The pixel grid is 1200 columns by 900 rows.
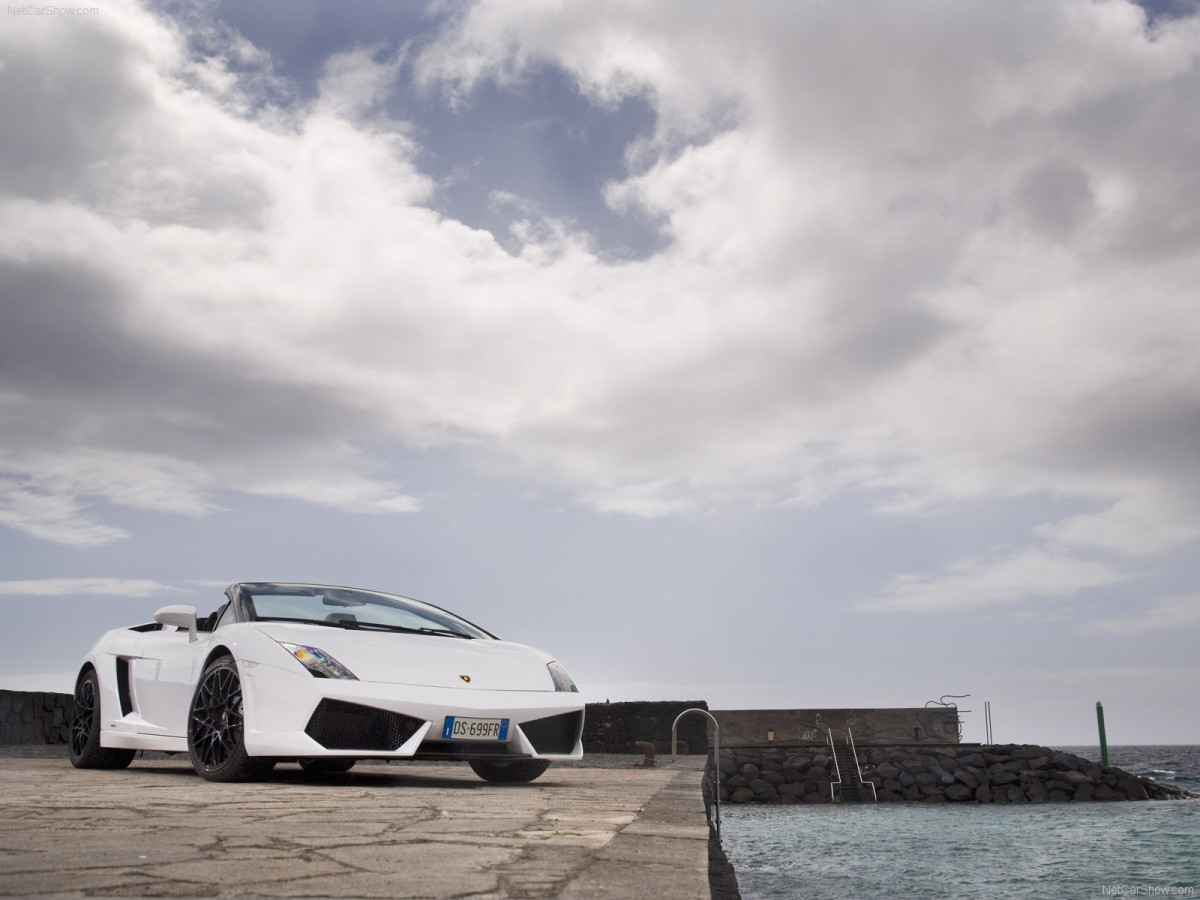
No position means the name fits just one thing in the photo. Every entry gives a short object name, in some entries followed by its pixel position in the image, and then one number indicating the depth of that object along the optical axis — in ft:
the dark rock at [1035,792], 106.22
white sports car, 15.62
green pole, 137.18
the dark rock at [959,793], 103.03
